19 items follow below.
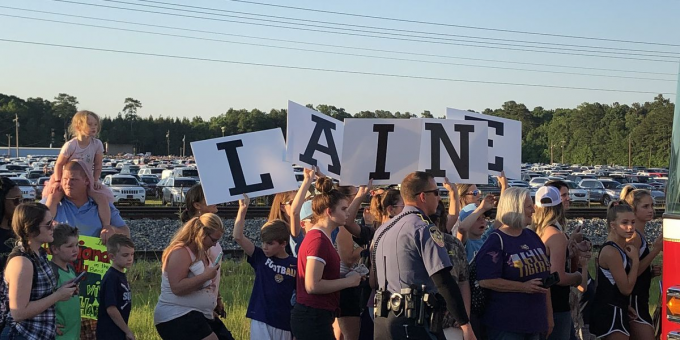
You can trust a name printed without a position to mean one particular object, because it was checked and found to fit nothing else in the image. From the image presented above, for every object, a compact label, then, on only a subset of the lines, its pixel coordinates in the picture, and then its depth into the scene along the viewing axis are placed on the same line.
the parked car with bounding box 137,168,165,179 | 58.31
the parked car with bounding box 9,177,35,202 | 34.90
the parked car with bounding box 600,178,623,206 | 42.89
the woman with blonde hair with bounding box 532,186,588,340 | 6.89
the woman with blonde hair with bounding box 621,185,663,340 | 7.26
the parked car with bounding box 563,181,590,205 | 41.38
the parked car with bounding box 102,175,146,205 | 36.22
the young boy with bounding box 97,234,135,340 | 6.26
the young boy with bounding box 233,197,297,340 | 6.63
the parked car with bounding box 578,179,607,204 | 43.28
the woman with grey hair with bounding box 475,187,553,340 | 6.30
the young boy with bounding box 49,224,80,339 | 6.01
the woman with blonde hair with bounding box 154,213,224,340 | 6.24
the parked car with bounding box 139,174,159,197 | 44.56
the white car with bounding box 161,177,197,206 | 36.16
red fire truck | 5.69
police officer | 5.28
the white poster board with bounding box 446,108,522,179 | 8.42
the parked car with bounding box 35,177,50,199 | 33.31
